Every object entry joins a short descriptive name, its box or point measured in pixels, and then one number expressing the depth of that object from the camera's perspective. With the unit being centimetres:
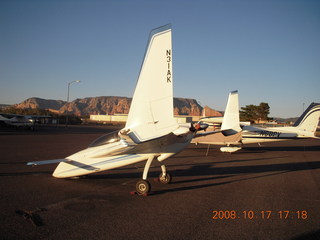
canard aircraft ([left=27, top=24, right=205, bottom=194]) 626
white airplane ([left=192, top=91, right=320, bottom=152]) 1956
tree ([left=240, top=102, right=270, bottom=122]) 6925
